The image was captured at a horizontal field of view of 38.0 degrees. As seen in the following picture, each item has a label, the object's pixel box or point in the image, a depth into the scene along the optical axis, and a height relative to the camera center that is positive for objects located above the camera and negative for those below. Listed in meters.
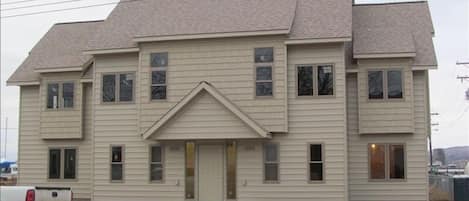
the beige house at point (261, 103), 23.48 +2.09
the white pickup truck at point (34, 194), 13.28 -0.66
